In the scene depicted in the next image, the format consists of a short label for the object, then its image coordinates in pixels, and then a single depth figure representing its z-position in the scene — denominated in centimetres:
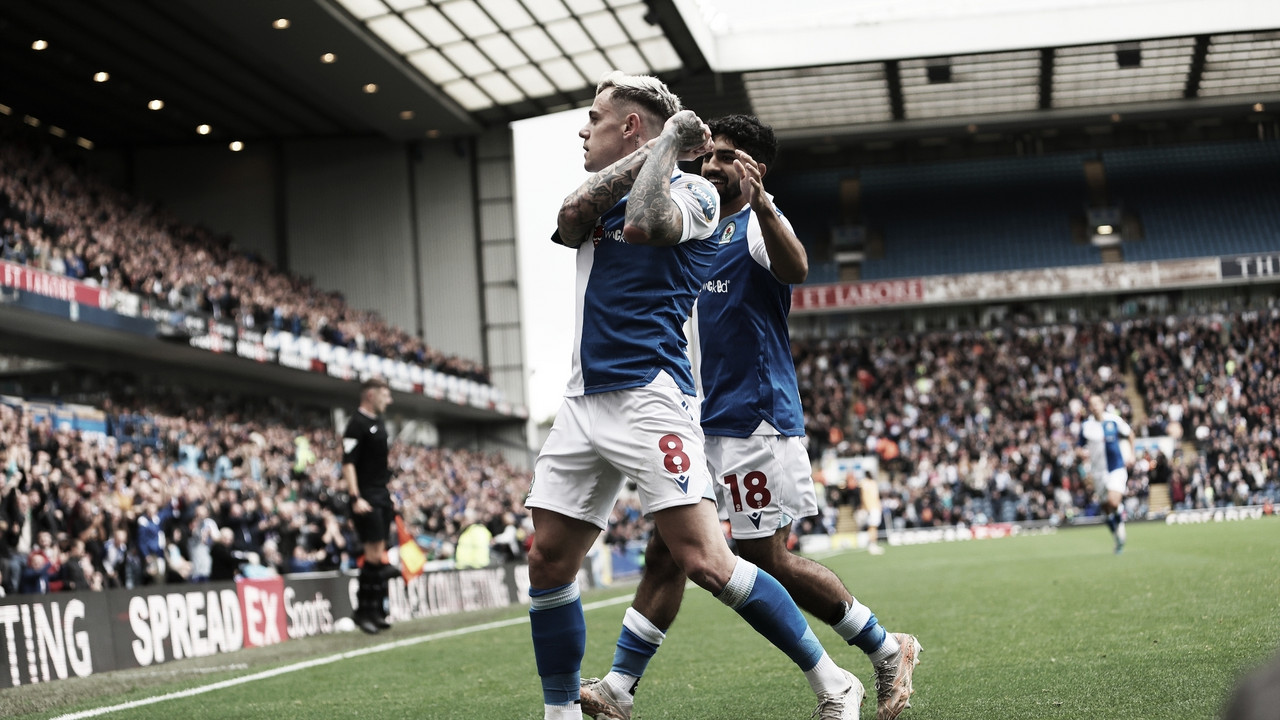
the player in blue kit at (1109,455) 1570
